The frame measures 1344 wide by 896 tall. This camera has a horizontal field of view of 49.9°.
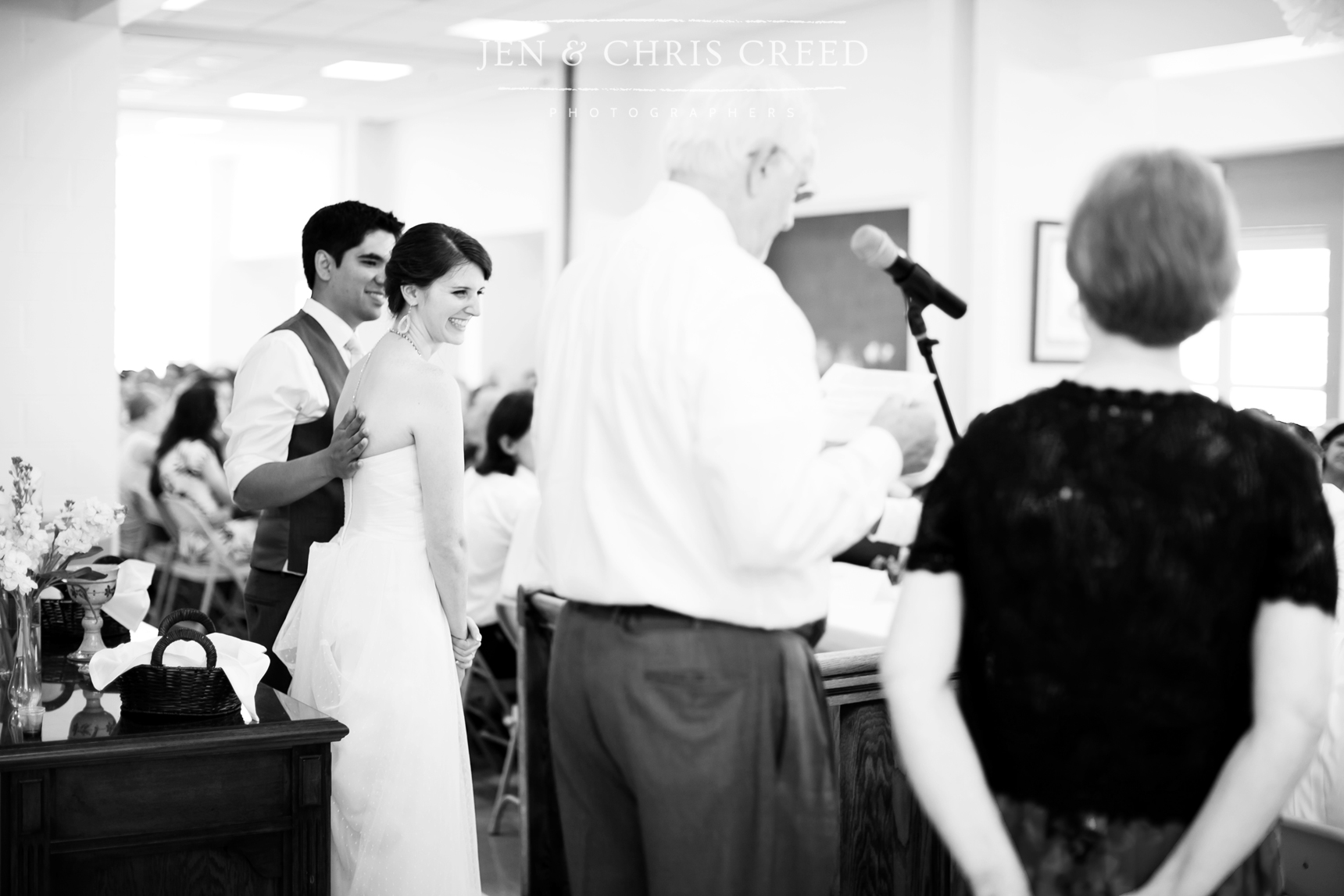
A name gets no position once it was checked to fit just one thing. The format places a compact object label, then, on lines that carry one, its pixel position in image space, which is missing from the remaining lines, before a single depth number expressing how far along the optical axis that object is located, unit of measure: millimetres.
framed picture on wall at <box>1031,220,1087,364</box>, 6180
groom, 2896
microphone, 1849
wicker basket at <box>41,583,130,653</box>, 3127
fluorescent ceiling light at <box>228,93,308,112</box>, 9477
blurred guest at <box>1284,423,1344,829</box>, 2646
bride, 2625
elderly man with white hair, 1508
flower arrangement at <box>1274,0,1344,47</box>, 2713
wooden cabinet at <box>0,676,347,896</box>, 2104
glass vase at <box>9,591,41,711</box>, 2365
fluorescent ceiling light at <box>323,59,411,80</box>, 8383
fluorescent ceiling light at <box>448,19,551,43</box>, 7289
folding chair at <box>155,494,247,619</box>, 6367
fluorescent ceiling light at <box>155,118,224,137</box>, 11195
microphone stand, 1889
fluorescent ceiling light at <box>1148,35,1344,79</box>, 5668
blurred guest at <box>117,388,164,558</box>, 6734
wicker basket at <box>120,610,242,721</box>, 2283
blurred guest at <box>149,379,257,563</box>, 6547
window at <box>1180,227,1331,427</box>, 6145
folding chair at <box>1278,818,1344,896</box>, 2430
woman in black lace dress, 1317
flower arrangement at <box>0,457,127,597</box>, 2451
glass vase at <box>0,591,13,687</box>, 2436
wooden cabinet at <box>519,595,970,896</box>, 2463
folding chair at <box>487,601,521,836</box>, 4250
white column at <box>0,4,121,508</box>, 5093
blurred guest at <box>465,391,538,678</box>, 4645
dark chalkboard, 6941
